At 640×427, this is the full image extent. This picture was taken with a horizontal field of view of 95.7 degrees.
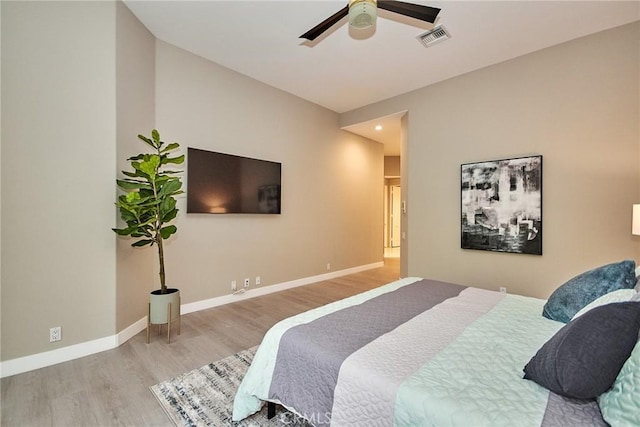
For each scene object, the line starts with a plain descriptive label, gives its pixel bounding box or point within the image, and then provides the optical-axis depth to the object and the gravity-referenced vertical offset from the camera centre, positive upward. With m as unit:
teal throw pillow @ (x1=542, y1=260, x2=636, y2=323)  1.65 -0.42
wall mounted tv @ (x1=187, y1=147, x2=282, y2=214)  3.52 +0.41
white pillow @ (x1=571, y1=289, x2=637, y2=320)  1.36 -0.39
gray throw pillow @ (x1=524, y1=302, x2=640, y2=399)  0.96 -0.48
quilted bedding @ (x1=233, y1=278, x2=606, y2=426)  1.00 -0.64
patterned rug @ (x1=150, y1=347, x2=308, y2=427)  1.69 -1.20
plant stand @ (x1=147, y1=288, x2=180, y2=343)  2.68 -0.89
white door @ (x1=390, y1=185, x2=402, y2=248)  9.33 +0.13
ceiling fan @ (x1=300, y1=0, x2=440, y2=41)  1.84 +1.43
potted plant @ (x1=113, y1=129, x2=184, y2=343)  2.49 +0.05
